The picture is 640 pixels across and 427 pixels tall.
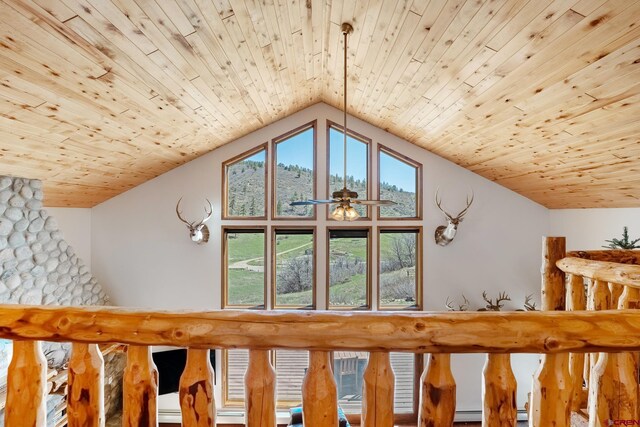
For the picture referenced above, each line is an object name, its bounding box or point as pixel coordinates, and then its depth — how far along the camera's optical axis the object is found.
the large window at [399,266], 5.98
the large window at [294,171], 5.99
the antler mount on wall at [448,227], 5.56
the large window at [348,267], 5.98
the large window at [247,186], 6.00
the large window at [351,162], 5.95
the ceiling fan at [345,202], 3.25
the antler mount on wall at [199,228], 5.61
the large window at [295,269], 5.99
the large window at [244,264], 6.00
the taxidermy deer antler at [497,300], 5.70
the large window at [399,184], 5.99
